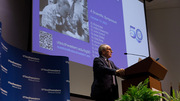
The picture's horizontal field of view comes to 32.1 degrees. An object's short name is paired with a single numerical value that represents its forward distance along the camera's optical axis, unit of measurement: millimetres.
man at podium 3029
